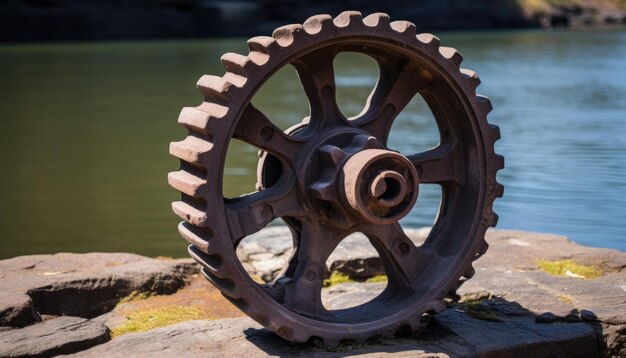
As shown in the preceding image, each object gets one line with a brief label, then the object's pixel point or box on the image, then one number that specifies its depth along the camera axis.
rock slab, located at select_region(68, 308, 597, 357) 3.91
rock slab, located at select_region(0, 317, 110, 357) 3.91
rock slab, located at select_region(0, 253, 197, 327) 4.40
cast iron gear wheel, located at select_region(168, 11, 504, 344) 3.76
